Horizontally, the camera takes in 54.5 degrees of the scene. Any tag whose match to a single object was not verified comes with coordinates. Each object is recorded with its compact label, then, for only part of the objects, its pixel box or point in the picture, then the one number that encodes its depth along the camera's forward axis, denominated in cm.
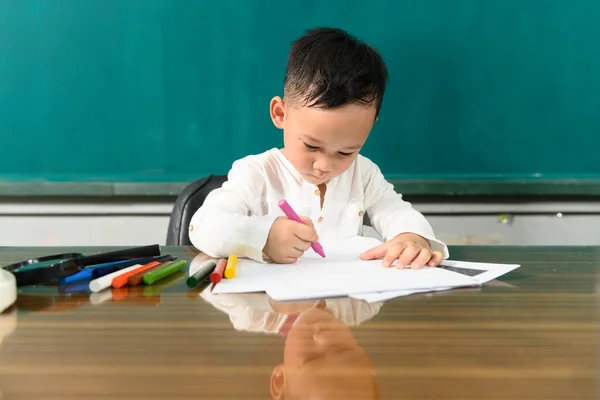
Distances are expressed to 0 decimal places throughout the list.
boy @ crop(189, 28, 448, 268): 88
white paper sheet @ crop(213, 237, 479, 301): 65
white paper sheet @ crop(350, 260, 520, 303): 63
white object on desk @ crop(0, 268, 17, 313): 58
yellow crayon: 74
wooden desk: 38
